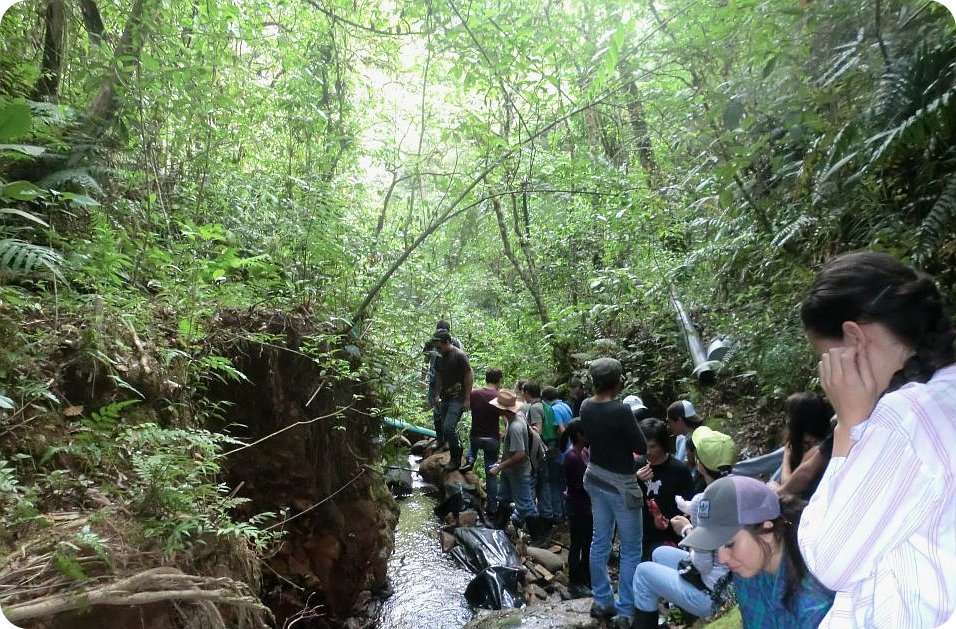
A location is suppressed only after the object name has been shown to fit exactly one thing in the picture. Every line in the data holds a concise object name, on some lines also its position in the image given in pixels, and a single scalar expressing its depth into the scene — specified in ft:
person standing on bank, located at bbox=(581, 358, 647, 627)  12.93
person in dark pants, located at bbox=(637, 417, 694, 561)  13.48
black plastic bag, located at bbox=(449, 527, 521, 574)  18.30
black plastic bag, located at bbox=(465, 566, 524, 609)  16.35
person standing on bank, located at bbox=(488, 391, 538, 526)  20.11
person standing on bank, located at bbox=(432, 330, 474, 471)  23.14
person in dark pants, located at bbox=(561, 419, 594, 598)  16.31
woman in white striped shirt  3.60
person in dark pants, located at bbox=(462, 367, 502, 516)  22.20
